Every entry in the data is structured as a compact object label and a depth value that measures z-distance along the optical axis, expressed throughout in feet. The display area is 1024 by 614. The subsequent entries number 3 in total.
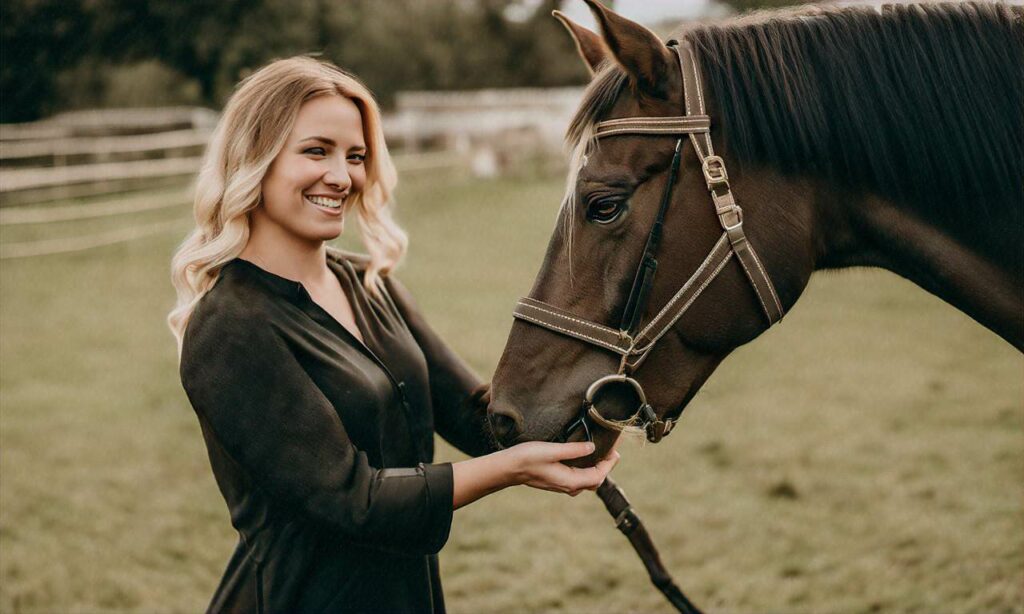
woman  6.31
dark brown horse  6.30
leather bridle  6.32
